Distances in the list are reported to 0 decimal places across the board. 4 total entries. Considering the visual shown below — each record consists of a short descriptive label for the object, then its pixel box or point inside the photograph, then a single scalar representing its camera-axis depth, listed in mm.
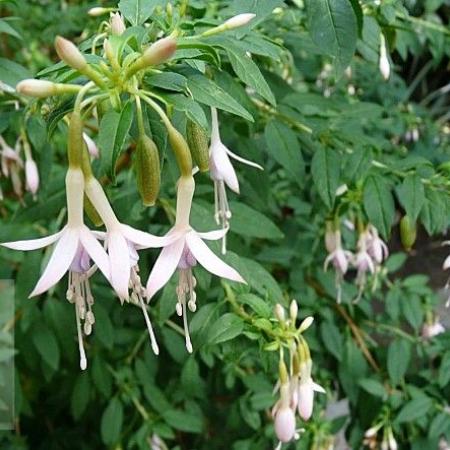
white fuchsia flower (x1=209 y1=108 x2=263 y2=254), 203
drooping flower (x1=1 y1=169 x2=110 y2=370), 141
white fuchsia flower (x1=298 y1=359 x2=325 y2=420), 211
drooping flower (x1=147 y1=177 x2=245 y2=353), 149
